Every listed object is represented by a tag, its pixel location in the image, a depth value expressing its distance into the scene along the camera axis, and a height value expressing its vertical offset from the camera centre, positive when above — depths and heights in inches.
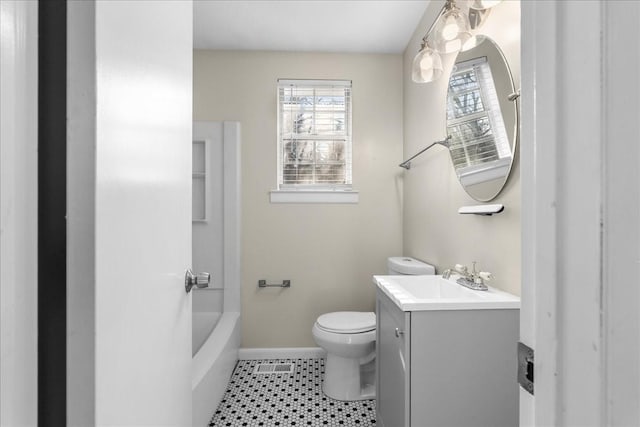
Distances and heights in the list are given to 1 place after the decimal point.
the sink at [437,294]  44.4 -13.1
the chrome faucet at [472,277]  52.4 -11.7
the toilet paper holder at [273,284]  97.8 -22.3
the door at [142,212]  18.9 +0.0
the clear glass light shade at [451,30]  52.3 +31.1
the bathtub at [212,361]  61.2 -34.1
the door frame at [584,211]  12.8 +0.1
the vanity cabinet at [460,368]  43.8 -21.7
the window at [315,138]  100.7 +23.8
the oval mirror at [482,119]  50.1 +16.4
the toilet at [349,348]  73.1 -31.5
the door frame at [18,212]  13.8 +0.0
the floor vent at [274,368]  89.3 -45.2
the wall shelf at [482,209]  50.2 +0.6
